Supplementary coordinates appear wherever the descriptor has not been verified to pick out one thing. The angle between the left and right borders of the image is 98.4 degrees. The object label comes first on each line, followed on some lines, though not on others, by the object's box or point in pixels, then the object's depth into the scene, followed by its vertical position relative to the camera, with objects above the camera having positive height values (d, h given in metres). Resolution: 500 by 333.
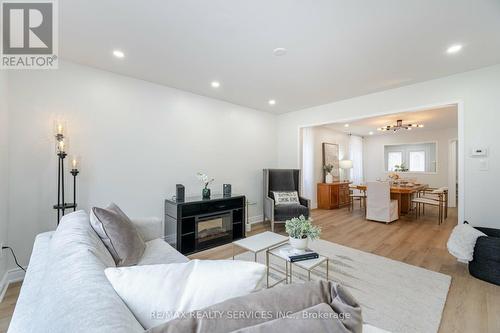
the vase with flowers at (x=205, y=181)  3.44 -0.26
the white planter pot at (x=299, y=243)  2.04 -0.72
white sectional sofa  0.59 -0.42
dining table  5.15 -0.76
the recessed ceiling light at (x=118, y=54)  2.39 +1.28
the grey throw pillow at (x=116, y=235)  1.58 -0.53
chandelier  5.26 +1.06
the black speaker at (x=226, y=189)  3.74 -0.40
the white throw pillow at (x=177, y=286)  0.72 -0.42
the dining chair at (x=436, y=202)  4.68 -0.79
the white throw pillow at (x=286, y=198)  4.29 -0.63
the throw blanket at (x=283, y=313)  0.58 -0.43
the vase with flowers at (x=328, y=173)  6.14 -0.19
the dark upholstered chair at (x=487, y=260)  2.26 -1.01
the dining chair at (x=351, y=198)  5.98 -0.89
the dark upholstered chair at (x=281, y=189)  4.03 -0.49
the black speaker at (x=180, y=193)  3.19 -0.39
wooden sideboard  5.97 -0.80
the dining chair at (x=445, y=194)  4.94 -0.64
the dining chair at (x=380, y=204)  4.54 -0.80
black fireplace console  3.07 -0.85
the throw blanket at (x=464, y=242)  2.46 -0.88
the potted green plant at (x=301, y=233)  2.04 -0.63
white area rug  1.77 -1.24
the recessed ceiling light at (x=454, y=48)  2.27 +1.27
